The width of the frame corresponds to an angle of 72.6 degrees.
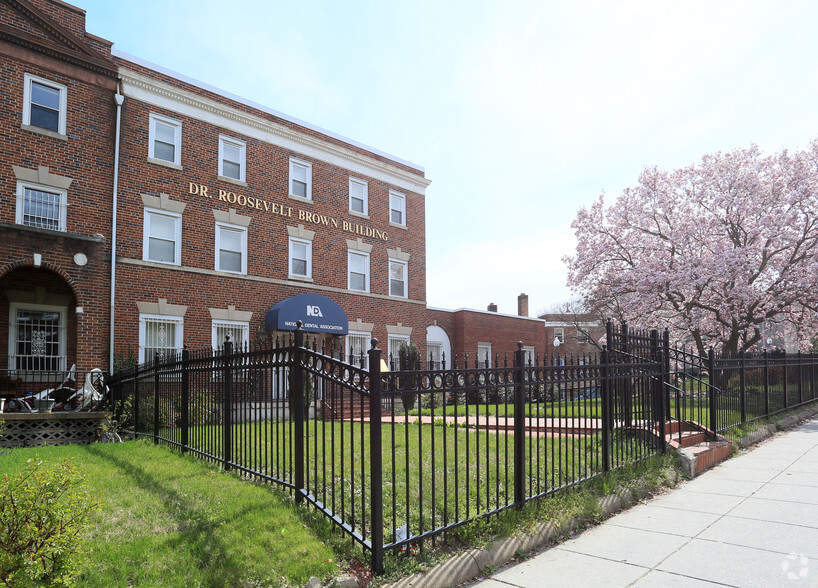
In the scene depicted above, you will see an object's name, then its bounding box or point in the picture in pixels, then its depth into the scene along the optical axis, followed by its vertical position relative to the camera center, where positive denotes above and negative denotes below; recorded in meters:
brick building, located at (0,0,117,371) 13.08 +3.21
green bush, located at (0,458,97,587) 2.91 -1.14
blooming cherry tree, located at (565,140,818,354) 19.81 +2.47
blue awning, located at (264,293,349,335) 16.80 +0.08
